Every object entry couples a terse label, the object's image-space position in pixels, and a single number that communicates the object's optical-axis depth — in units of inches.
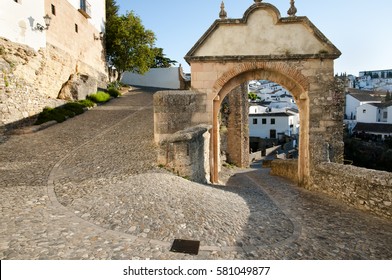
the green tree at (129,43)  968.3
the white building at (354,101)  1769.2
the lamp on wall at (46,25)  538.2
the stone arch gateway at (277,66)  327.0
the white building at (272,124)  1526.8
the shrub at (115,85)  944.0
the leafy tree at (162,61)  1620.2
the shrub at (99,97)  693.8
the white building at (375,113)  1465.4
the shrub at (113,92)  819.1
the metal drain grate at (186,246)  138.9
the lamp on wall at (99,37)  921.6
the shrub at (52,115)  487.3
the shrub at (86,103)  614.5
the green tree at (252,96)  2050.3
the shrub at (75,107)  564.4
